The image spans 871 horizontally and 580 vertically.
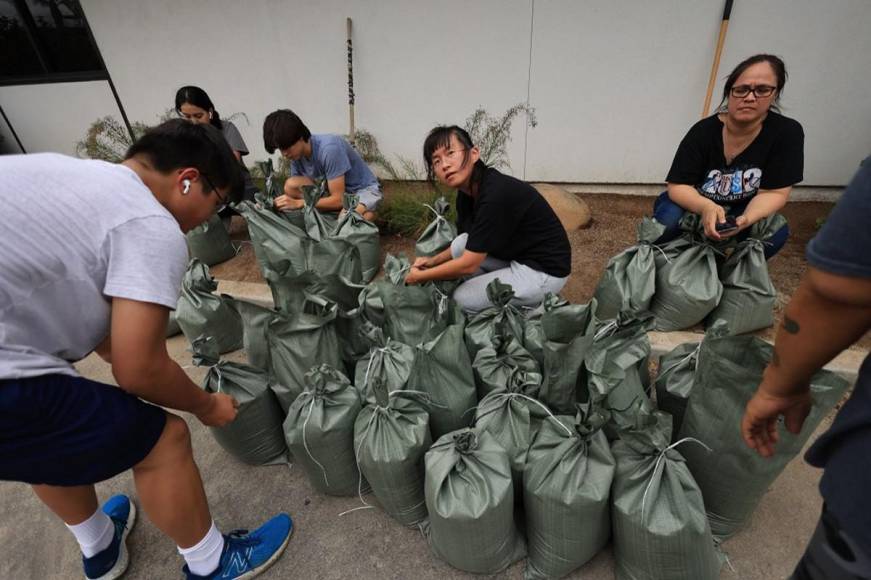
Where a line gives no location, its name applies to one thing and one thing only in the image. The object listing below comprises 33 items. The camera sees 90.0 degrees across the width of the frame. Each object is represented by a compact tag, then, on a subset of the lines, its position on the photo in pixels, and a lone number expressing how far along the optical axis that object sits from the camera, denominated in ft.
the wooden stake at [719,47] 11.18
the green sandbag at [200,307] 7.75
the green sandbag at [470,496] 4.20
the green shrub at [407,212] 11.67
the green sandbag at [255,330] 6.13
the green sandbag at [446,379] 5.18
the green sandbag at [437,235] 8.44
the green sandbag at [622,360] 4.84
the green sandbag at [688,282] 7.20
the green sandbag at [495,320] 6.15
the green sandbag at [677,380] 5.20
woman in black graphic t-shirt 6.56
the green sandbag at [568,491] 4.11
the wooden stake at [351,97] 14.64
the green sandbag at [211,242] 11.28
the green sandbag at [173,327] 9.04
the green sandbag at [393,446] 4.75
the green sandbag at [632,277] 7.45
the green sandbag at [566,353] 4.78
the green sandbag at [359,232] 9.63
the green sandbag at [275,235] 8.84
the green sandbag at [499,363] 5.50
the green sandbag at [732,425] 3.90
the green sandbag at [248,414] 5.52
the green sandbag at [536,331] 5.68
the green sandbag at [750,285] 7.09
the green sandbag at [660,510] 3.85
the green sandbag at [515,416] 4.73
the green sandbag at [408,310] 6.46
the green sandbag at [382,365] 5.42
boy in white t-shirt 3.06
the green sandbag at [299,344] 5.67
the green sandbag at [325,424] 5.11
